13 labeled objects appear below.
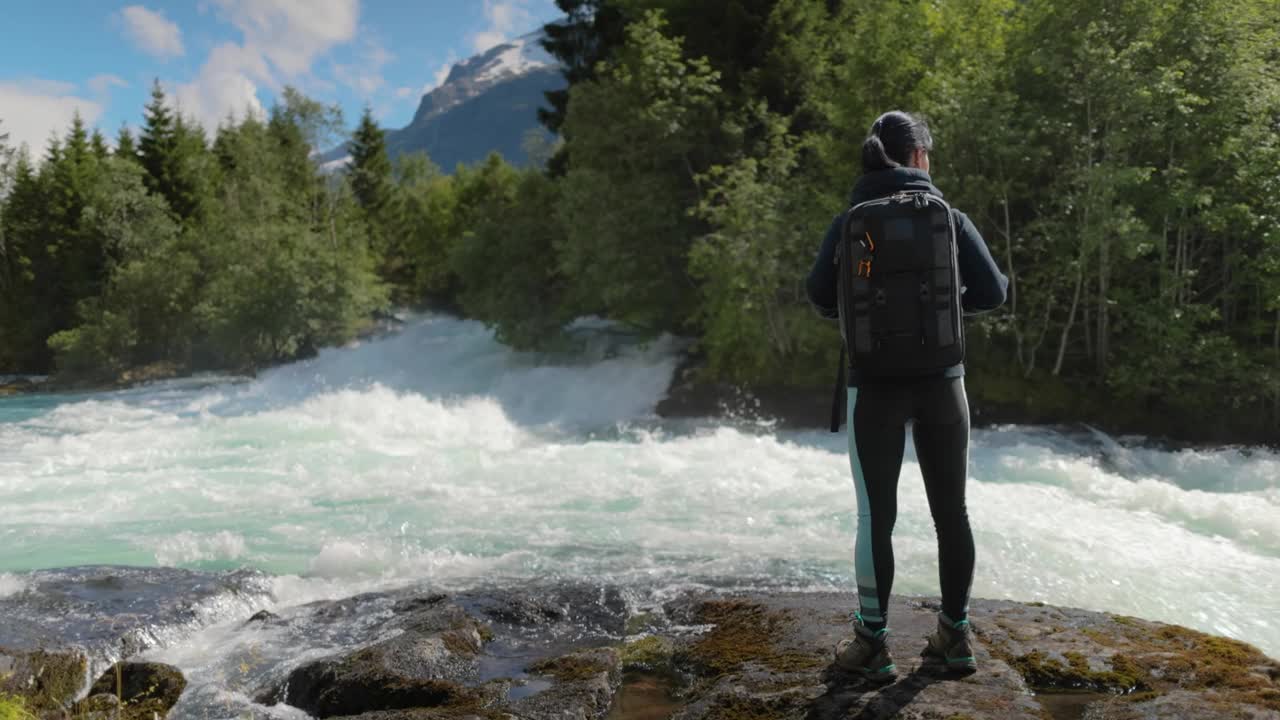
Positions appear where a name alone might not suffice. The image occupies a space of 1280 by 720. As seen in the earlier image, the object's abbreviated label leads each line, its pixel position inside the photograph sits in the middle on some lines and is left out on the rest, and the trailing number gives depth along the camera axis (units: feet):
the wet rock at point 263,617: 17.90
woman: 10.71
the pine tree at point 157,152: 122.42
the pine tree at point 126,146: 127.54
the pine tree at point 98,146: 133.39
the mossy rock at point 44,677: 14.28
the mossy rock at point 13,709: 9.85
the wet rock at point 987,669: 10.35
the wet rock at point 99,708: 13.41
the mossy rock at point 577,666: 12.96
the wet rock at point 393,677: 12.81
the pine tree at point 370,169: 147.74
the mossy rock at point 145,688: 13.89
